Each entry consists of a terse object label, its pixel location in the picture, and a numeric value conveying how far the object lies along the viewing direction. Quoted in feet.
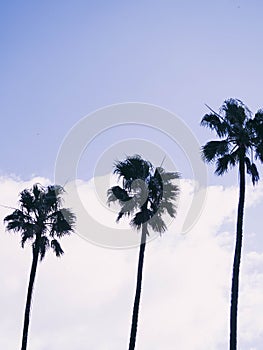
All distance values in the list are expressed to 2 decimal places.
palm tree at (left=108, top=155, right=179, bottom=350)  103.19
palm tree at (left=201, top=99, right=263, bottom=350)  92.43
